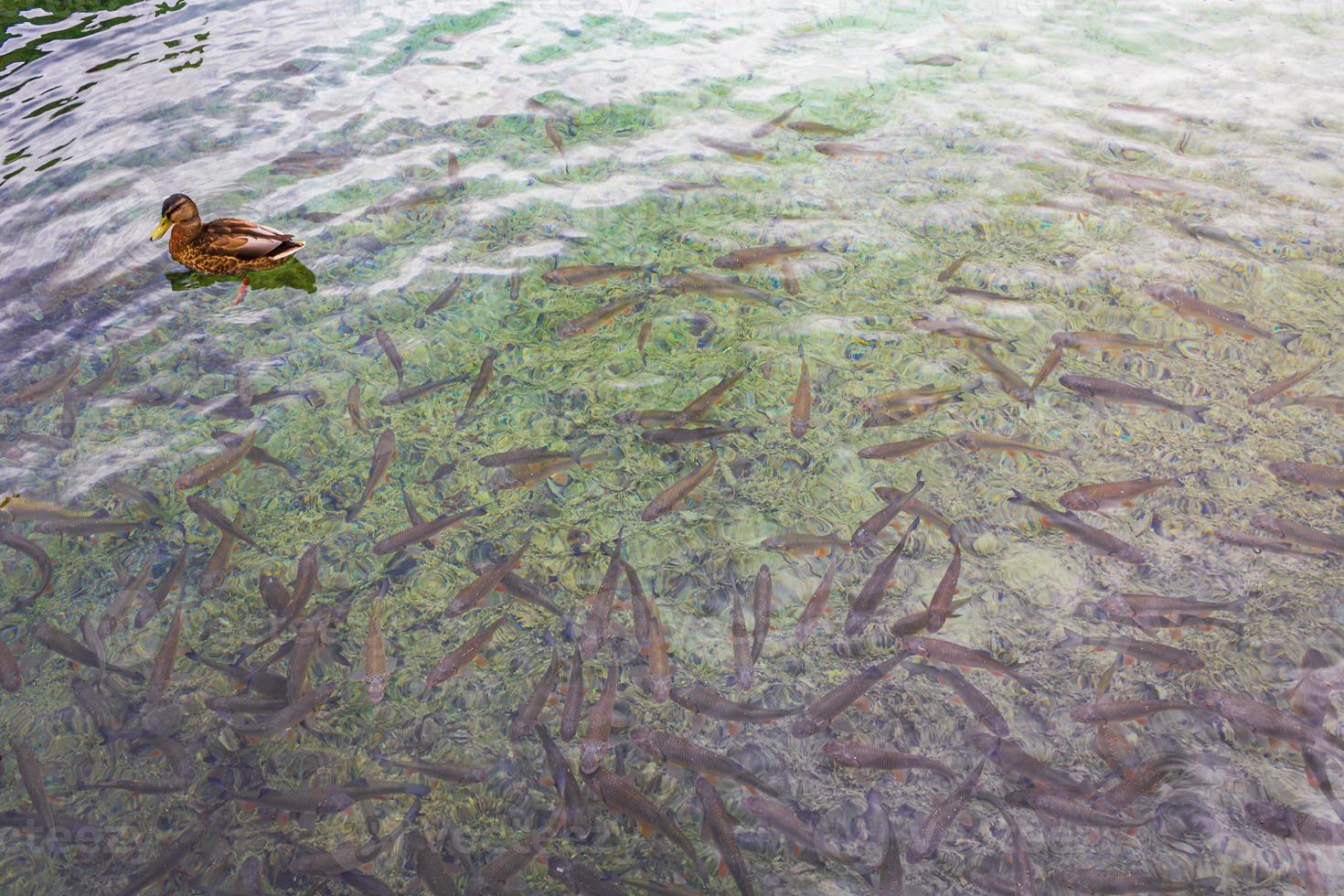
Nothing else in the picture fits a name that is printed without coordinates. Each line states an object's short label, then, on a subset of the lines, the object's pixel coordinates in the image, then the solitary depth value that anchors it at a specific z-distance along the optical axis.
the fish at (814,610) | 3.28
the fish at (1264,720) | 2.81
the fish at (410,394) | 4.36
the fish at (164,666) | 3.14
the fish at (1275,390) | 4.11
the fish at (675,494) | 3.77
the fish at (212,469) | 3.93
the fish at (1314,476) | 3.69
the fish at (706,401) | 4.21
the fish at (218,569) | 3.50
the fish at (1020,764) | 2.74
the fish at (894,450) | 3.95
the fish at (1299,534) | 3.47
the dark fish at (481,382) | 4.35
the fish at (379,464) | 3.85
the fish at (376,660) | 3.14
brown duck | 4.89
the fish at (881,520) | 3.60
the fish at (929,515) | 3.62
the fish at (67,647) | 3.23
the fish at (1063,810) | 2.65
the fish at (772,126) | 6.44
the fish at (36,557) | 3.53
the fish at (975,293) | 4.83
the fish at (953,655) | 3.11
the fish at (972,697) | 2.93
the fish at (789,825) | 2.64
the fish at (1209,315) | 4.45
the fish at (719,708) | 3.01
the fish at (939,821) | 2.62
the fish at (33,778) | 2.79
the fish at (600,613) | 3.27
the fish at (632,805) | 2.69
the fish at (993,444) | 3.94
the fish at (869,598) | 3.28
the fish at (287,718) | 3.01
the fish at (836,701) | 2.96
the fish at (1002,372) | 4.24
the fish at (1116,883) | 2.48
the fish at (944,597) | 3.28
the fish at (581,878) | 2.56
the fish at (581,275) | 5.09
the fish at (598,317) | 4.75
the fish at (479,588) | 3.42
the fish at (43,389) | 4.39
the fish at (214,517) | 3.72
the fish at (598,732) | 2.88
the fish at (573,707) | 2.99
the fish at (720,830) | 2.60
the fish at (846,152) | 6.09
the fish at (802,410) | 4.12
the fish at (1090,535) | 3.47
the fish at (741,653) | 3.13
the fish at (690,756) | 2.83
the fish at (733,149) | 6.20
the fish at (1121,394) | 4.09
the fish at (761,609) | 3.25
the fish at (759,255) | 5.11
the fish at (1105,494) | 3.67
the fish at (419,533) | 3.66
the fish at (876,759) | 2.84
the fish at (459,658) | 3.17
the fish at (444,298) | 4.93
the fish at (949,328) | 4.57
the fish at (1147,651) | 3.08
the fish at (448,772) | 2.86
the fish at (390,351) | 4.54
